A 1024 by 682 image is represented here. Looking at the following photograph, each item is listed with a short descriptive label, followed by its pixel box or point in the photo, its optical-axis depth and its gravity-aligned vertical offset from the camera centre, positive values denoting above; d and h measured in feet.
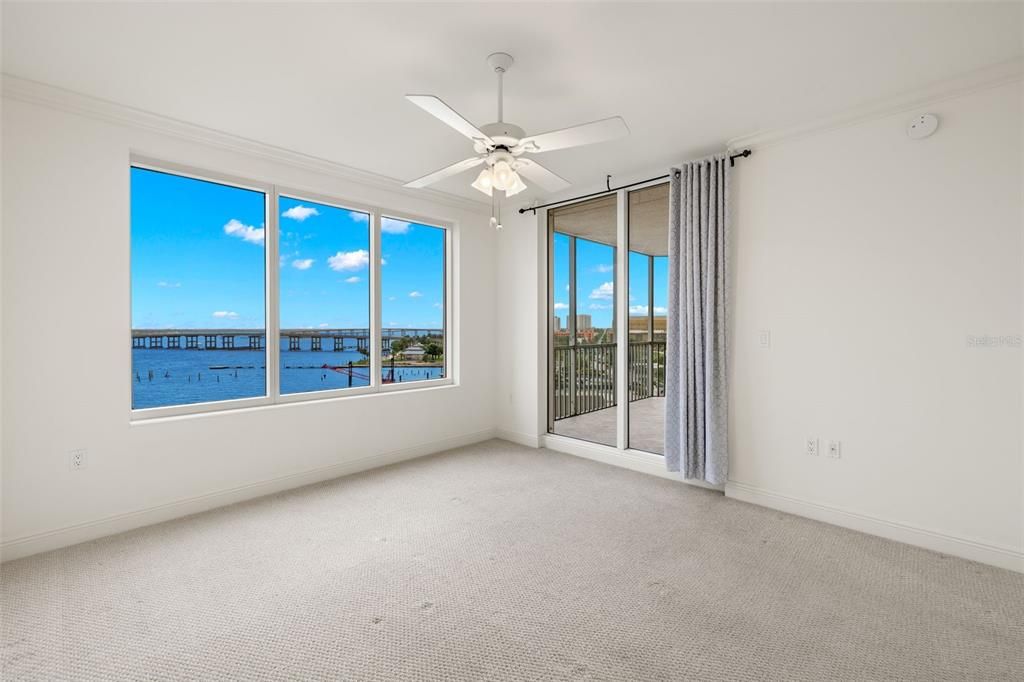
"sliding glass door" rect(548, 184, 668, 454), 14.24 +0.71
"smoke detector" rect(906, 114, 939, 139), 8.64 +3.90
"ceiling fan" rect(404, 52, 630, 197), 6.88 +3.17
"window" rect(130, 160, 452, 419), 10.61 +1.24
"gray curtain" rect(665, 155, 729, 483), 11.32 +0.48
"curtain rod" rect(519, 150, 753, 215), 10.96 +4.40
